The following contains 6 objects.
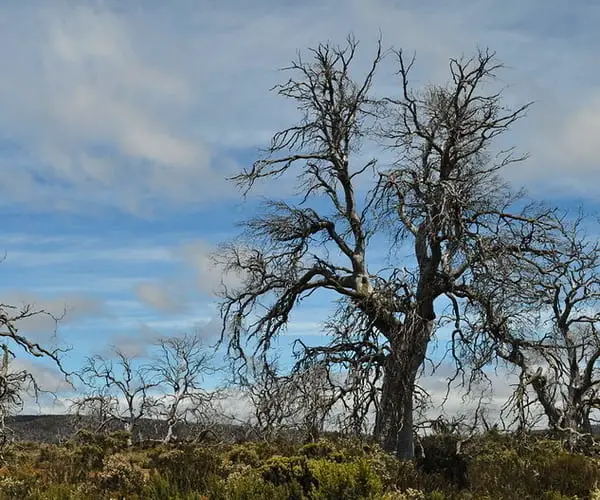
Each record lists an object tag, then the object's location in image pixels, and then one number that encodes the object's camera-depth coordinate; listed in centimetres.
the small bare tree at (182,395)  3800
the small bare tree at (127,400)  3991
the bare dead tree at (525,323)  1684
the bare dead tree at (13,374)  1770
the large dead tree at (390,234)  1764
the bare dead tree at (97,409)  3922
